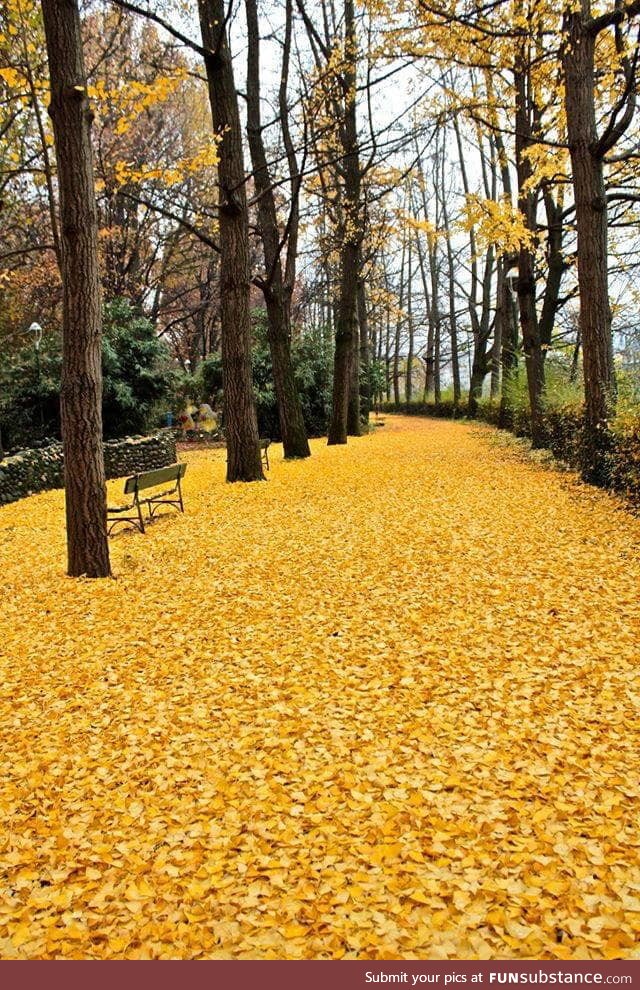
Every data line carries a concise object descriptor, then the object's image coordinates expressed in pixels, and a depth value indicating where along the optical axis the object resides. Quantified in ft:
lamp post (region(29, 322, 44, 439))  50.11
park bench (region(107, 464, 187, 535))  25.26
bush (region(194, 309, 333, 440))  69.21
